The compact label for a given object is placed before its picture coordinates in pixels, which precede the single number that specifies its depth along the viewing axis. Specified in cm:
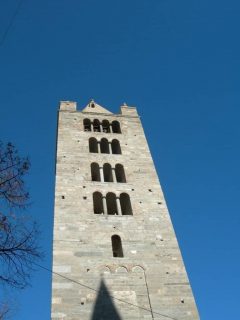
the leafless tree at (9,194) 740
